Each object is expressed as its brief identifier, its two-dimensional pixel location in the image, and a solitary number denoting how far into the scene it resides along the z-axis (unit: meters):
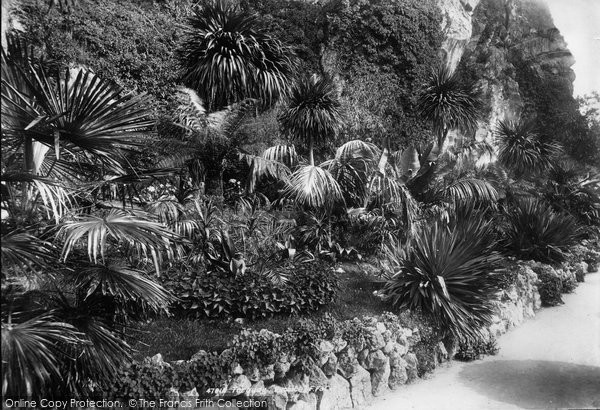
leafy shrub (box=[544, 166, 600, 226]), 16.88
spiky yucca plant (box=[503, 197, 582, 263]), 11.72
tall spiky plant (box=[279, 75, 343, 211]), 10.10
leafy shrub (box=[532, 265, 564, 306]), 10.73
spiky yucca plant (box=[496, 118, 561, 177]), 16.12
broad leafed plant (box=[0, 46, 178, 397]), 3.64
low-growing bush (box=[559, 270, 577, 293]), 11.55
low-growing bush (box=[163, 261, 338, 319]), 6.61
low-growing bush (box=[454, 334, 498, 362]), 7.67
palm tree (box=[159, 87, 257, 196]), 10.21
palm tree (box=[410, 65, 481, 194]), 13.23
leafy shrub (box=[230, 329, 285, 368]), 5.43
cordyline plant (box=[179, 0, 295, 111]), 11.45
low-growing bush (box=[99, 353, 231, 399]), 4.59
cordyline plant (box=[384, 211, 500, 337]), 7.45
